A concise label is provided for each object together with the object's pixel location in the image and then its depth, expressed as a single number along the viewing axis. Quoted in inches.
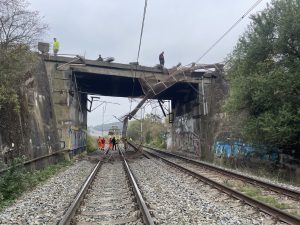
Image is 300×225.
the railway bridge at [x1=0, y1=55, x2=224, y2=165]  511.1
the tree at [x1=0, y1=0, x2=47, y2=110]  386.1
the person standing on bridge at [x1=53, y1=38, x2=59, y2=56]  655.5
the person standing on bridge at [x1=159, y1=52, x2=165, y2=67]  752.1
